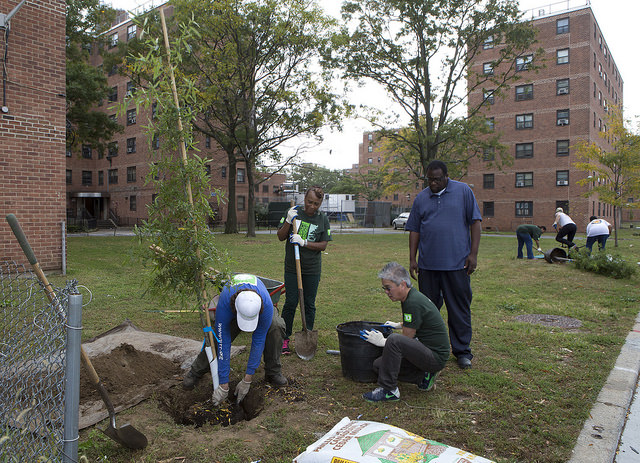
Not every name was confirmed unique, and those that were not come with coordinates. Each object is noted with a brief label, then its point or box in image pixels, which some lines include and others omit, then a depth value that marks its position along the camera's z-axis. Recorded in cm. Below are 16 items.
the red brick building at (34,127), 888
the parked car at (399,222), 4090
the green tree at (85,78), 2336
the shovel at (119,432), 289
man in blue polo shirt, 466
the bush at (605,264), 1072
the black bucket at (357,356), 418
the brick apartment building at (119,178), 3803
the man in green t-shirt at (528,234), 1398
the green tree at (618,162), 2036
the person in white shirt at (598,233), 1364
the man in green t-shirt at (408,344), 387
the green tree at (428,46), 2234
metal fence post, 229
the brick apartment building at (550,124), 3612
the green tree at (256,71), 2064
